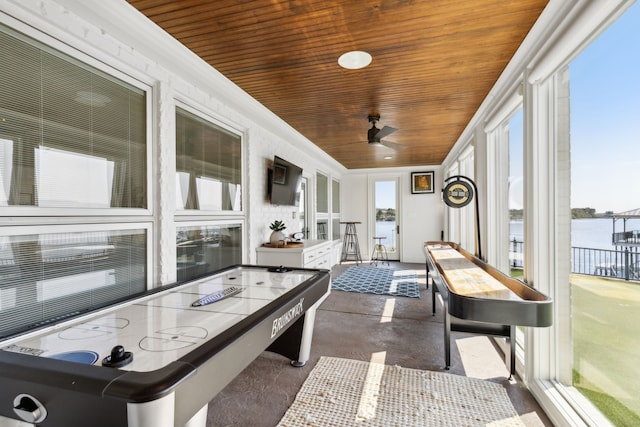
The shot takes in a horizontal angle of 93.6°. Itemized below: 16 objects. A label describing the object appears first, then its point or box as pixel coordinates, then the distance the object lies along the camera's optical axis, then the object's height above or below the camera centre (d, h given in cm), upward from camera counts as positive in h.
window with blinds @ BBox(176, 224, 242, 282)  263 -35
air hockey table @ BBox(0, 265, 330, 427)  86 -53
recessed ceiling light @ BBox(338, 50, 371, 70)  229 +121
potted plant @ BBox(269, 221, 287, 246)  391 -28
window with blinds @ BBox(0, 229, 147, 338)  146 -34
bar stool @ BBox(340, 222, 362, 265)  815 -84
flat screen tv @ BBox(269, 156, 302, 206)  409 +44
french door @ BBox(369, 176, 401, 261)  804 -5
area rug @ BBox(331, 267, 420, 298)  484 -127
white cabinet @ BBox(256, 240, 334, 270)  370 -55
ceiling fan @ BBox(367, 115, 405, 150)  352 +95
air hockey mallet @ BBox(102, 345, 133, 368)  101 -50
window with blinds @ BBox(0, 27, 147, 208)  148 +47
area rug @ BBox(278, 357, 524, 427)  185 -129
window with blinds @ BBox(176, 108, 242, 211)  262 +46
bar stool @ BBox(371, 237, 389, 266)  782 -111
